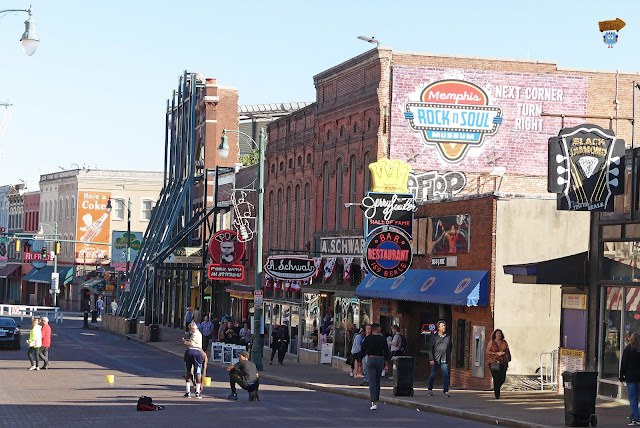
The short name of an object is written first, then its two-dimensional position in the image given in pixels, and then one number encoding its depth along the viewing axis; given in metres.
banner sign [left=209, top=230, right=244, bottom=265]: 51.94
